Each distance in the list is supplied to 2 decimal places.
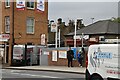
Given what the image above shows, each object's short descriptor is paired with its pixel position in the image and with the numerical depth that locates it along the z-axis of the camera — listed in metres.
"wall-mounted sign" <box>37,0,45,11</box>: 42.12
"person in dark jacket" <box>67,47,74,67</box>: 30.97
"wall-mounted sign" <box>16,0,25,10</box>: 40.56
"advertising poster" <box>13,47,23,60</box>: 35.71
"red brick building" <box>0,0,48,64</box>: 40.78
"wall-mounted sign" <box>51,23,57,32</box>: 38.00
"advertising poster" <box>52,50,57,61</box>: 33.74
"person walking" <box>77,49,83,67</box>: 30.06
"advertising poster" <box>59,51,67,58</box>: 32.66
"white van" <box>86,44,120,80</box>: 13.34
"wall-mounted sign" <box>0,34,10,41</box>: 39.44
